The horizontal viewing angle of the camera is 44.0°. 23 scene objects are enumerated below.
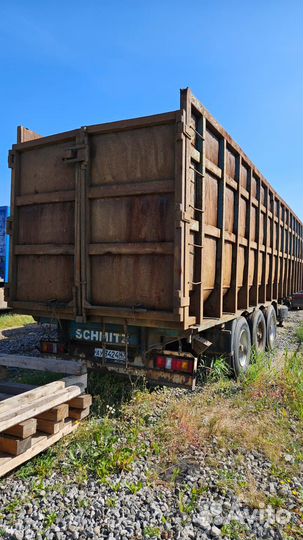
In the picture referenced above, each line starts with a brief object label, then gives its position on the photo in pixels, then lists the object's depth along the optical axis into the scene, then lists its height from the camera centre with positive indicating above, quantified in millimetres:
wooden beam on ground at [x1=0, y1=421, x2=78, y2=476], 2666 -1375
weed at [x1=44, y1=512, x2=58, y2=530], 2311 -1545
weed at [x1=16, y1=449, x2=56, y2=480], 2828 -1508
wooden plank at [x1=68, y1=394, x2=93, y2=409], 3504 -1209
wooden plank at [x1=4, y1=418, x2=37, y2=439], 2734 -1157
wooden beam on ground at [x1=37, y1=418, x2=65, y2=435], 3113 -1281
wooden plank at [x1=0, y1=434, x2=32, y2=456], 2715 -1259
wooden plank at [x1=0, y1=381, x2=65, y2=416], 2854 -1012
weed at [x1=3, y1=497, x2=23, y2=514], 2439 -1538
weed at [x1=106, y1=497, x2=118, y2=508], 2512 -1541
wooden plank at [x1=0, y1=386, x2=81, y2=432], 2664 -1062
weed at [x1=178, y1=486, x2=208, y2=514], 2484 -1551
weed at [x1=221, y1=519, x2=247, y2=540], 2258 -1563
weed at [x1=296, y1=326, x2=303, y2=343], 8545 -1364
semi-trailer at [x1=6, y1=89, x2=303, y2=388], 3809 +390
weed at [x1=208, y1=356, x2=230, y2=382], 4992 -1276
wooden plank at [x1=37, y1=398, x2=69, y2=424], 3129 -1191
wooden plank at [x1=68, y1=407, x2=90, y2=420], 3516 -1318
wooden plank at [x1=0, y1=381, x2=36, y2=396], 3570 -1105
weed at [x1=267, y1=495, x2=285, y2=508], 2576 -1560
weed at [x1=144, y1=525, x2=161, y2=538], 2246 -1557
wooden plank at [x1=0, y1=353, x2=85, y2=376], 3783 -937
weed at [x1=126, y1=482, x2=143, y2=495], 2661 -1529
